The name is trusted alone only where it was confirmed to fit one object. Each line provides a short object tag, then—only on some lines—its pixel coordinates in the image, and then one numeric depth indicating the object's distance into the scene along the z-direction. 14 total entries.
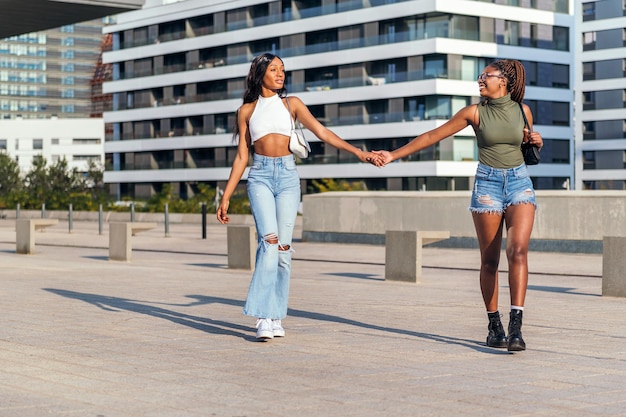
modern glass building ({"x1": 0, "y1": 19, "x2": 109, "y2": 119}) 185.25
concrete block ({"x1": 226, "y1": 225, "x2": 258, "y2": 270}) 18.19
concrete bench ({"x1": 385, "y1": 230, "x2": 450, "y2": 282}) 15.77
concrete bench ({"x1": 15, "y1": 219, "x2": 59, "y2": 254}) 23.94
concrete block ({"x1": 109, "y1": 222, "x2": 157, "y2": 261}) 21.27
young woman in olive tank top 8.24
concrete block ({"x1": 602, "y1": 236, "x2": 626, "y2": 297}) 13.43
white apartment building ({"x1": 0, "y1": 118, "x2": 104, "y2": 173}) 155.12
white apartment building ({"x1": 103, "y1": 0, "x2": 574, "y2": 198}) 72.31
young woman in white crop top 8.70
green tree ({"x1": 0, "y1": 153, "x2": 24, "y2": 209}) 103.88
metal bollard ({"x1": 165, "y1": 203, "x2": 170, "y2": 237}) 35.88
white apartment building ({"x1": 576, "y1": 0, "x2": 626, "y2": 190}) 92.56
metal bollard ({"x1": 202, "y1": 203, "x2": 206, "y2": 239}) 34.50
